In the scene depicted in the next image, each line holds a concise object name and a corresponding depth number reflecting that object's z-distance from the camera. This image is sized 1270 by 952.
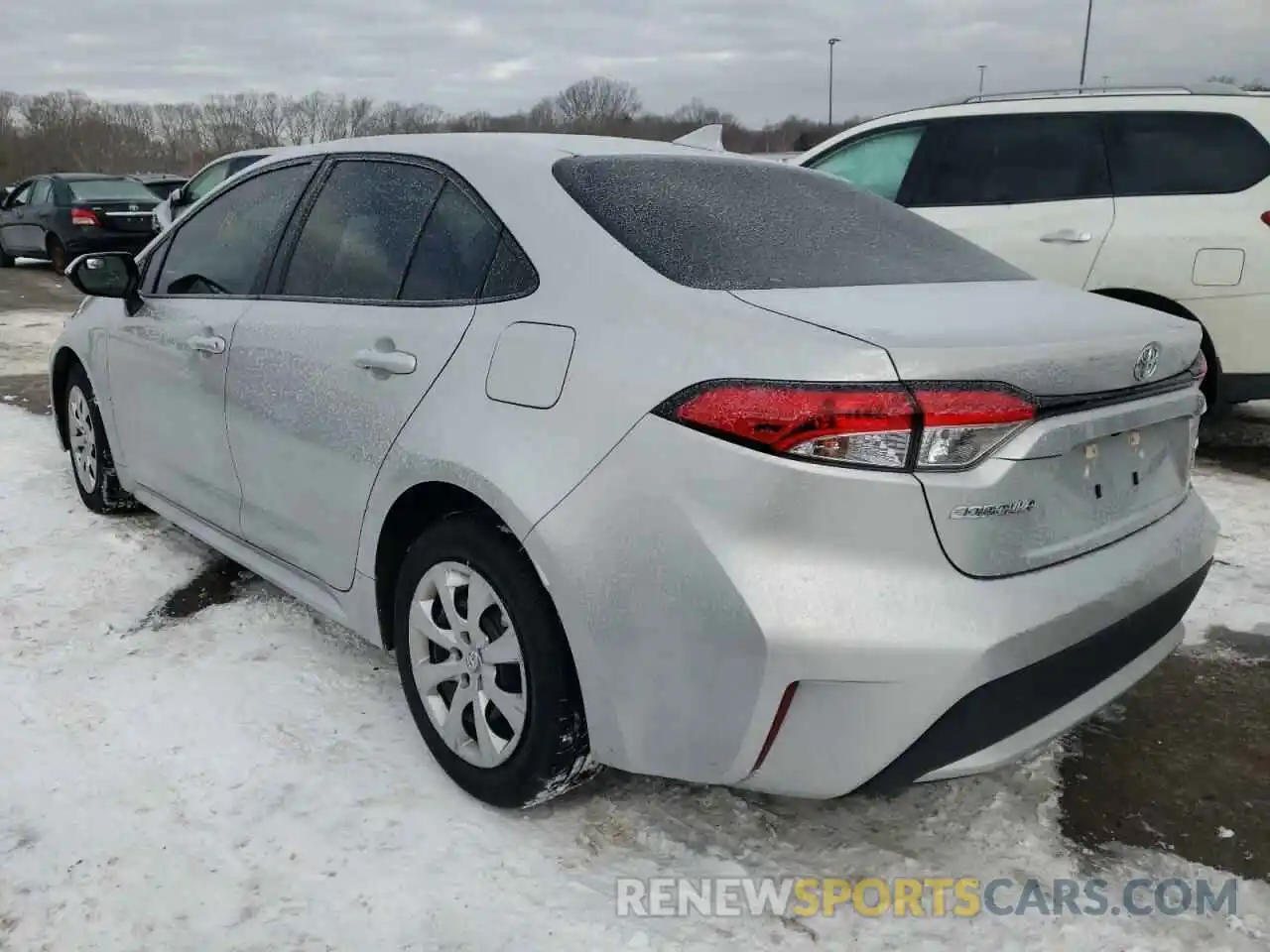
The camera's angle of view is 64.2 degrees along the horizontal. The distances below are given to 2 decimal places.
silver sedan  1.74
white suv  4.79
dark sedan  13.71
